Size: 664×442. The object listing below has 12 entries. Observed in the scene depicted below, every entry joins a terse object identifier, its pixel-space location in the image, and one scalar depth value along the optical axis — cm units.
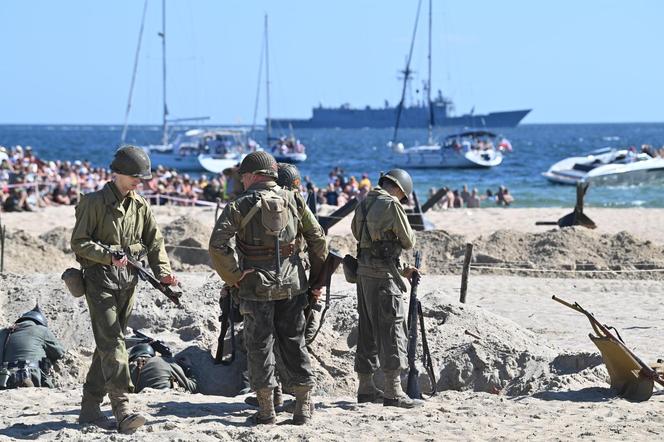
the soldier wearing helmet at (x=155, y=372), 1625
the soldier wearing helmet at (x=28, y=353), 1620
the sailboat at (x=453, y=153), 11956
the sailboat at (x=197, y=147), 11281
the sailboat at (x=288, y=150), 12737
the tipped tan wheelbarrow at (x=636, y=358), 1586
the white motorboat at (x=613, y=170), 8969
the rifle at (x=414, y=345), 1595
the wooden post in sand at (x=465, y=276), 2514
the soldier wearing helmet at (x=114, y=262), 1298
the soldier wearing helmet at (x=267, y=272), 1335
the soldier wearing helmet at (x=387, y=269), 1486
